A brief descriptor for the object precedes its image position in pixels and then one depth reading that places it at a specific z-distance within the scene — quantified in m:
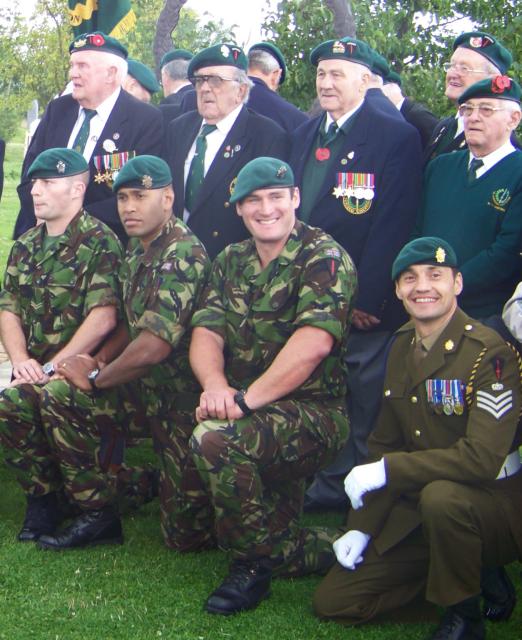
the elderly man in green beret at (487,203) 4.48
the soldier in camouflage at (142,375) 4.65
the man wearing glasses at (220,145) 5.33
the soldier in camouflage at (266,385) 4.13
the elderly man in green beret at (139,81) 7.27
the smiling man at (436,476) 3.72
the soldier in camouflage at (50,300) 4.83
